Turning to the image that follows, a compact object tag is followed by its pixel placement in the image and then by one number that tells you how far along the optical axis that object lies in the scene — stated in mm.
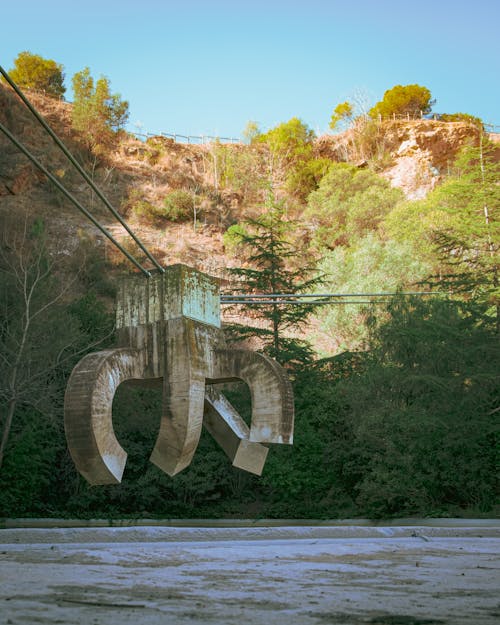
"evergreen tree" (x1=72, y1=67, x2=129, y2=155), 52375
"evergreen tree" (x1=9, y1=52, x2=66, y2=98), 57625
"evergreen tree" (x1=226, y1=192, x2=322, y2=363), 24906
